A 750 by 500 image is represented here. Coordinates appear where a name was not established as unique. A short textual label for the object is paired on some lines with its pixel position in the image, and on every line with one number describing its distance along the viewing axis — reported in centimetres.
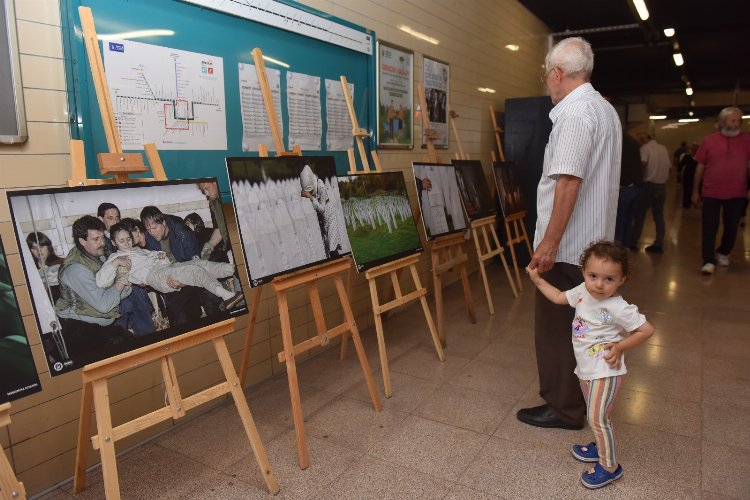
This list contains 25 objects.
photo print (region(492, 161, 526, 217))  481
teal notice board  199
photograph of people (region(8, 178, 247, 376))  148
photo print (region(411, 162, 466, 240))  337
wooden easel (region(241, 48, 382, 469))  211
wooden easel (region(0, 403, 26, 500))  129
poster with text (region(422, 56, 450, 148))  447
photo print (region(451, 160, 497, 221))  400
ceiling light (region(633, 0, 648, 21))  593
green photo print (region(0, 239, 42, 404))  134
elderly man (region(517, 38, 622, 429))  213
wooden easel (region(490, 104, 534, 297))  487
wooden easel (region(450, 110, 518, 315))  418
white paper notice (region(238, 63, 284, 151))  267
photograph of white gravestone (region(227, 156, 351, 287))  208
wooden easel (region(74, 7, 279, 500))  155
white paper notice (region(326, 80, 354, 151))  330
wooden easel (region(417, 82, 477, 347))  340
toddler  185
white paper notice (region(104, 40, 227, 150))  213
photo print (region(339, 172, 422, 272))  272
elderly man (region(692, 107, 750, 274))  513
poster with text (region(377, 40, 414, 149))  384
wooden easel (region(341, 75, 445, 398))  271
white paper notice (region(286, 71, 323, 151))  299
